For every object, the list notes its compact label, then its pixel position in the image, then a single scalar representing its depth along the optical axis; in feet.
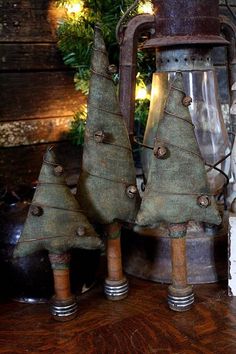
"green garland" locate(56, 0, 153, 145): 3.21
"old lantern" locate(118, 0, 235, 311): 2.72
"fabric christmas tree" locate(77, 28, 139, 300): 2.38
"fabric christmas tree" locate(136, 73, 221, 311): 2.22
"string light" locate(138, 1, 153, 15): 3.24
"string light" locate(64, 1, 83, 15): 3.22
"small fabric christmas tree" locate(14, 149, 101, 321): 2.24
